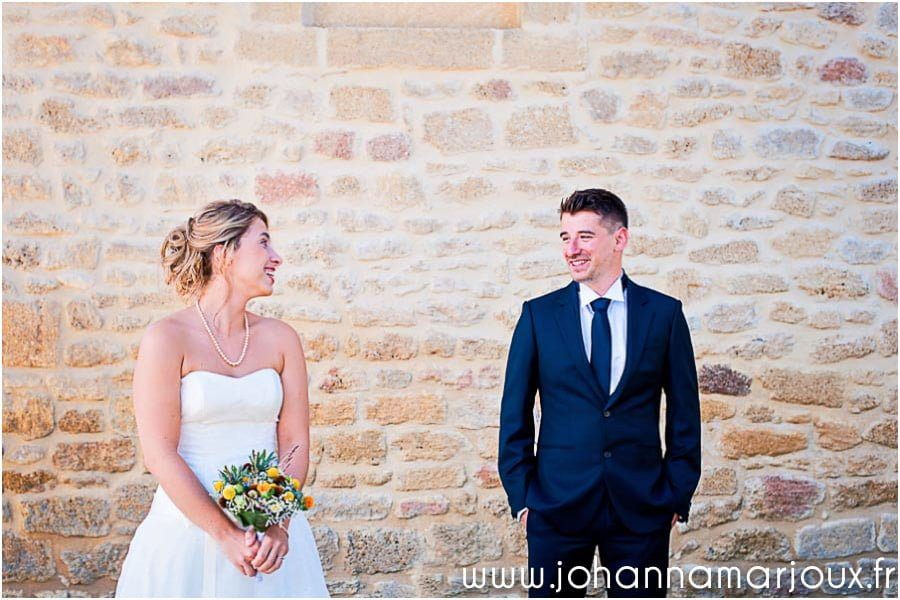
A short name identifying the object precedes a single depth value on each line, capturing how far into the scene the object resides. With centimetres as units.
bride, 310
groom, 329
